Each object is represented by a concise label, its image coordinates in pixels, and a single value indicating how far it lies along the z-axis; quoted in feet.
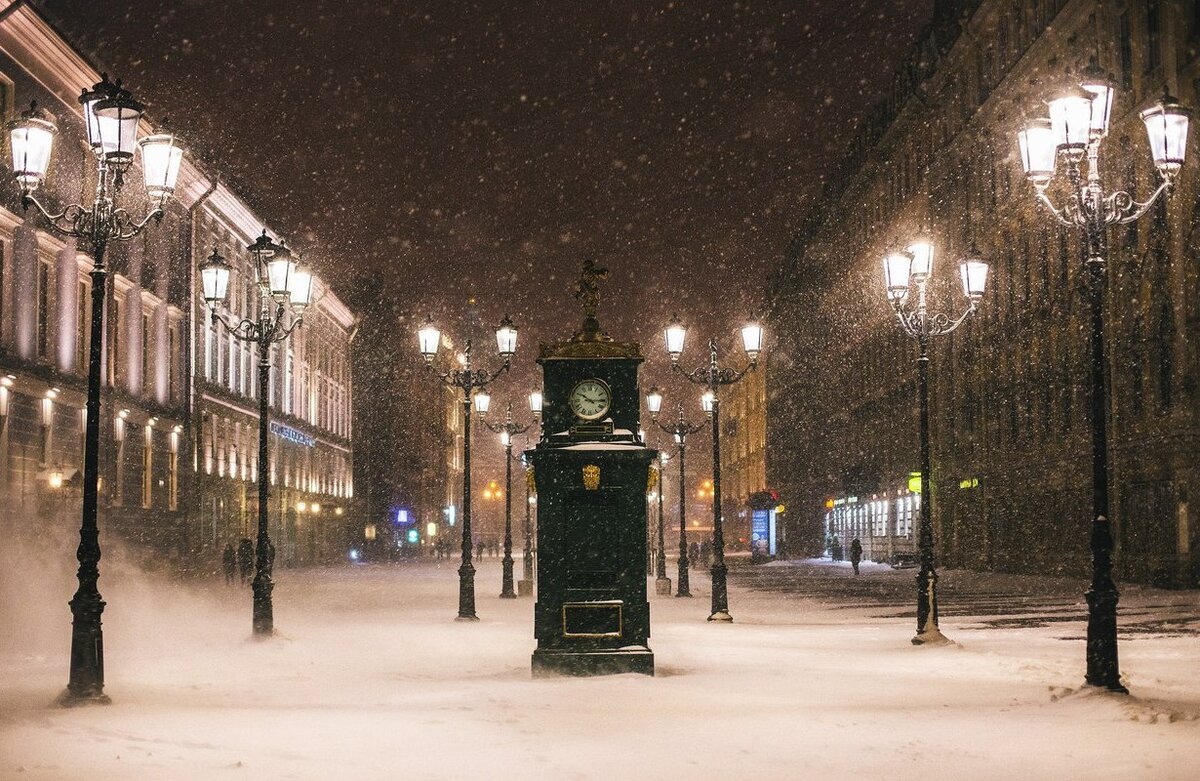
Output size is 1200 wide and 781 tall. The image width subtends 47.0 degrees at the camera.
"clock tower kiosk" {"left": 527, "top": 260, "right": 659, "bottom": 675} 49.08
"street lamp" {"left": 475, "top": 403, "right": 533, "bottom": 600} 110.52
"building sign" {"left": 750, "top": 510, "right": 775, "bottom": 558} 220.64
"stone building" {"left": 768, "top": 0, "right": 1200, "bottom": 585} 118.11
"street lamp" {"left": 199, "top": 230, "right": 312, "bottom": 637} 68.03
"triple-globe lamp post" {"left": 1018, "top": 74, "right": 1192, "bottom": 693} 43.83
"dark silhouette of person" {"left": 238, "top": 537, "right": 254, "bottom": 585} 139.61
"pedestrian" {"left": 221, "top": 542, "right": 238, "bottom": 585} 140.87
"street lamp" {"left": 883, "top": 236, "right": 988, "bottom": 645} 63.00
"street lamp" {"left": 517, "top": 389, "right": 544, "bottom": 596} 112.47
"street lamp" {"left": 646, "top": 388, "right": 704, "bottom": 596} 112.27
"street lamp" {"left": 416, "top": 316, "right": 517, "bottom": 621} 82.58
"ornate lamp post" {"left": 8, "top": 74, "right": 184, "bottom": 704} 42.80
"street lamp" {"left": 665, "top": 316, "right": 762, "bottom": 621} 81.71
